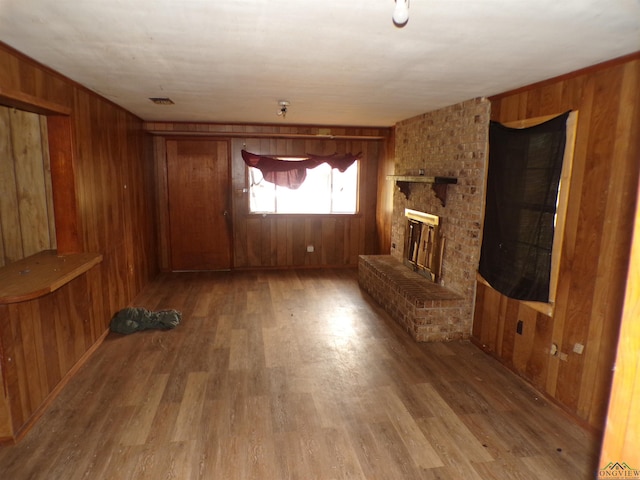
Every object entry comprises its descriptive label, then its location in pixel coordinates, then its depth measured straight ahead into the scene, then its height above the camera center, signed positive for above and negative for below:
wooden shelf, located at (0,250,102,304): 2.27 -0.62
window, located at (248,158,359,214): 6.41 -0.19
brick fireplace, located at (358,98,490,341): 3.68 -0.40
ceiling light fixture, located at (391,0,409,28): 1.40 +0.59
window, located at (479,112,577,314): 2.73 -0.15
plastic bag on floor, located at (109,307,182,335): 3.97 -1.41
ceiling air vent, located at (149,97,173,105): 3.90 +0.76
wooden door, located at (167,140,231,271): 6.14 -0.38
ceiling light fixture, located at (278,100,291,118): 4.05 +0.77
